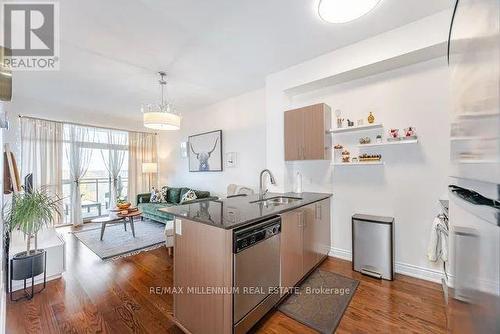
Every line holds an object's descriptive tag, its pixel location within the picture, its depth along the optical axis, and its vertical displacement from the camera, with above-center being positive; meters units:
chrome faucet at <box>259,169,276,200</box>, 2.74 -0.37
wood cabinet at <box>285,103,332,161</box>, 2.79 +0.48
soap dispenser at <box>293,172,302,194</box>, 3.18 -0.26
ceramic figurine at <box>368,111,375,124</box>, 2.62 +0.61
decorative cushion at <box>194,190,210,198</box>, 4.84 -0.61
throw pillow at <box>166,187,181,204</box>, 5.31 -0.70
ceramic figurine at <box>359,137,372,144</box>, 2.65 +0.34
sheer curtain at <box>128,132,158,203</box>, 5.94 +0.29
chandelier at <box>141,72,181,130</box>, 2.91 +0.71
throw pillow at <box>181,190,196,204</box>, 4.56 -0.62
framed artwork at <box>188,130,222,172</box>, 4.84 +0.41
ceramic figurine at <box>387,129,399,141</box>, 2.46 +0.38
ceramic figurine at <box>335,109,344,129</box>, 2.88 +0.68
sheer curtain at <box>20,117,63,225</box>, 4.31 +0.38
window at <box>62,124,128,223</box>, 5.00 -0.02
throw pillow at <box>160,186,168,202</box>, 5.38 -0.67
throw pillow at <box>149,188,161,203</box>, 5.29 -0.73
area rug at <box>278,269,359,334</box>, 1.73 -1.28
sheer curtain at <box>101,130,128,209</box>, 5.63 +0.28
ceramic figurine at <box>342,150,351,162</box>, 2.84 +0.16
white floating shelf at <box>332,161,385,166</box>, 2.58 +0.04
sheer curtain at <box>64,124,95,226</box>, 4.96 +0.23
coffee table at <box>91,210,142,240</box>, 3.78 -0.91
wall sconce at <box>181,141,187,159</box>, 5.74 +0.52
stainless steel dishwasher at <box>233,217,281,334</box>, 1.42 -0.79
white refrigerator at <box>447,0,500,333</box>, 0.44 -0.01
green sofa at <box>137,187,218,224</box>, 4.63 -0.85
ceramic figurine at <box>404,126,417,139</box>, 2.37 +0.39
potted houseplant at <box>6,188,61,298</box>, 2.11 -0.54
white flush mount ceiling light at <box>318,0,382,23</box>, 1.61 +1.27
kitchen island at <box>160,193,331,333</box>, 1.39 -0.72
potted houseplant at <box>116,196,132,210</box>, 3.97 -0.70
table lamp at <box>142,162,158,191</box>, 5.92 +0.02
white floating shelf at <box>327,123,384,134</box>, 2.58 +0.50
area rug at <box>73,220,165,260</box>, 3.27 -1.29
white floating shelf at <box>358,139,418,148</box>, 2.32 +0.28
